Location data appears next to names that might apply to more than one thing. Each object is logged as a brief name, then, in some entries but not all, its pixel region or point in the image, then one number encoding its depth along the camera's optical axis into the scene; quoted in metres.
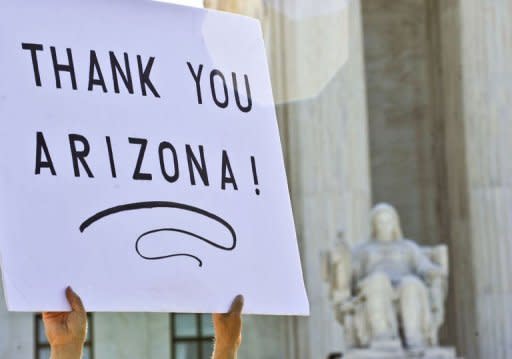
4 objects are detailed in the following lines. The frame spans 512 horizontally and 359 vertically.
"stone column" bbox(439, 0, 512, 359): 26.64
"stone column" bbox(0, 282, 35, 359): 25.55
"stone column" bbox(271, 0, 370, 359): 25.55
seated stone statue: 19.72
